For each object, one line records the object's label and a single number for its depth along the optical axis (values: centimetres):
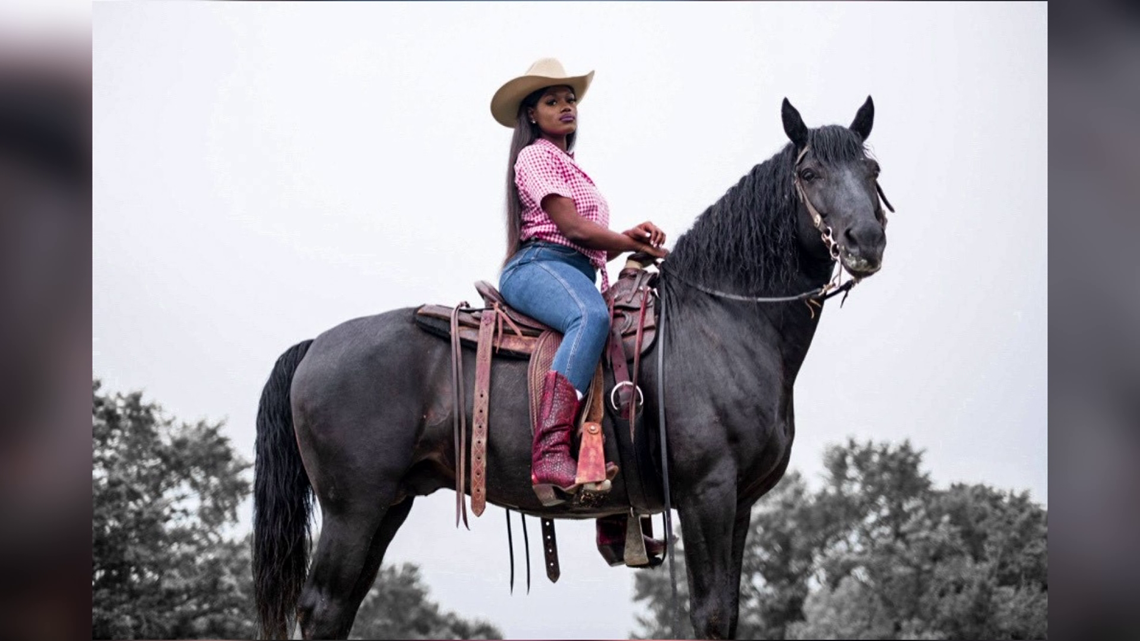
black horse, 492
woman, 489
